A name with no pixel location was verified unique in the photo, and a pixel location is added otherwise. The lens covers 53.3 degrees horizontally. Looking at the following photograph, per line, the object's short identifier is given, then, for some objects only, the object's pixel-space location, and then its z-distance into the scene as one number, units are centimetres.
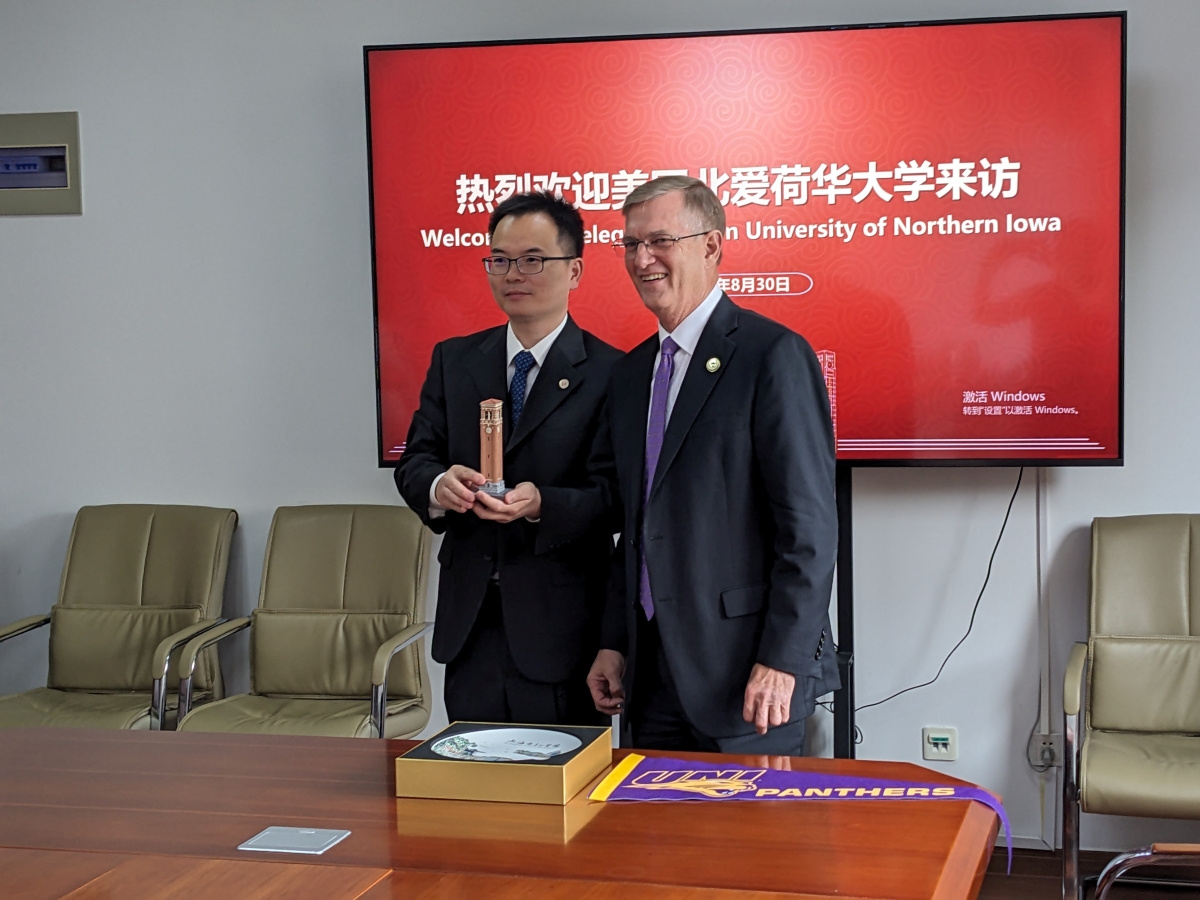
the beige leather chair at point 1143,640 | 317
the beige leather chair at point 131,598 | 371
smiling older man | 209
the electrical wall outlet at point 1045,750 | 346
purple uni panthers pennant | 157
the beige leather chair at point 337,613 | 352
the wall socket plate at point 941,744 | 354
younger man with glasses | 241
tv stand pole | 321
